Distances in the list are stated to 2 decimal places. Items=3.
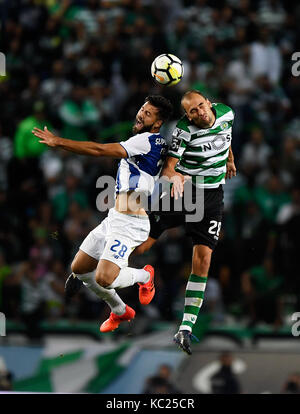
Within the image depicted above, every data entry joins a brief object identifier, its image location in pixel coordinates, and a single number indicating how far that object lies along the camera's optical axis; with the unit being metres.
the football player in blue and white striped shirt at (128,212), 18.48
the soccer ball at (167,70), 18.87
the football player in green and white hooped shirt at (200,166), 18.70
